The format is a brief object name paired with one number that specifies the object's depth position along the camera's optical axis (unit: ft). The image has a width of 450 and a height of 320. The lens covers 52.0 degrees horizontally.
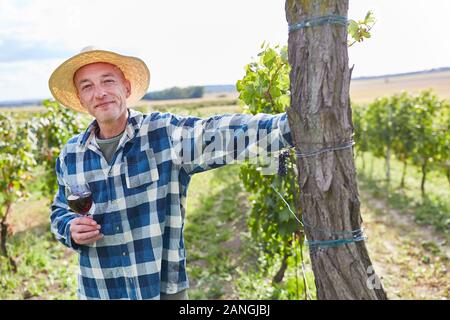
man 7.43
